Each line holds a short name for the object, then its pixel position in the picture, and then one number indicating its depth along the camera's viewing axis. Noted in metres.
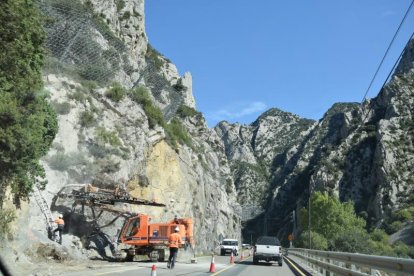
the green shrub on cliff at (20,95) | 19.45
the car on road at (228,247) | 53.69
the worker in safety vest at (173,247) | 22.34
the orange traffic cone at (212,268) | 20.69
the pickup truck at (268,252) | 31.11
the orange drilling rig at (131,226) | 28.02
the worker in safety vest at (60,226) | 26.39
